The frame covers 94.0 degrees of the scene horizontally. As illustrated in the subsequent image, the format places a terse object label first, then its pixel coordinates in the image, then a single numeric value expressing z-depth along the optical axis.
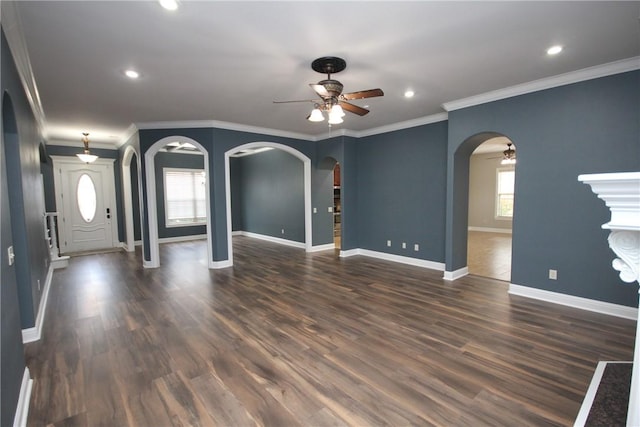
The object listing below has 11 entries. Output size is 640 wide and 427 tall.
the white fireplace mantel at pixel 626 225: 1.30
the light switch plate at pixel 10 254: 2.15
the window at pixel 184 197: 9.20
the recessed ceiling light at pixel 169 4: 2.08
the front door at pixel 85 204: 7.51
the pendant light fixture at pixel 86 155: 6.83
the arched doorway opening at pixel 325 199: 7.55
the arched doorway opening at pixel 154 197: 5.80
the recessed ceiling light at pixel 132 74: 3.34
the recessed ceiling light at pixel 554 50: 2.92
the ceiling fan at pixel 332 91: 3.07
